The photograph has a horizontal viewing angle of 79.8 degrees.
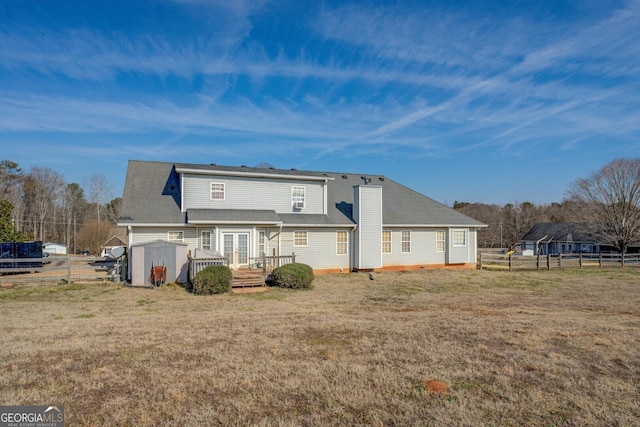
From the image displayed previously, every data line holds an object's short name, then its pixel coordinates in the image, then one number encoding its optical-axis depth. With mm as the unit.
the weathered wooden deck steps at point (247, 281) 15242
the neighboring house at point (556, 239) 51369
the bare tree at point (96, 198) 58562
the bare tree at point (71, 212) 58750
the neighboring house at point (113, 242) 41491
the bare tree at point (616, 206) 39750
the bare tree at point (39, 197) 54531
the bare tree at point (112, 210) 62678
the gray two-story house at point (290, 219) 18594
